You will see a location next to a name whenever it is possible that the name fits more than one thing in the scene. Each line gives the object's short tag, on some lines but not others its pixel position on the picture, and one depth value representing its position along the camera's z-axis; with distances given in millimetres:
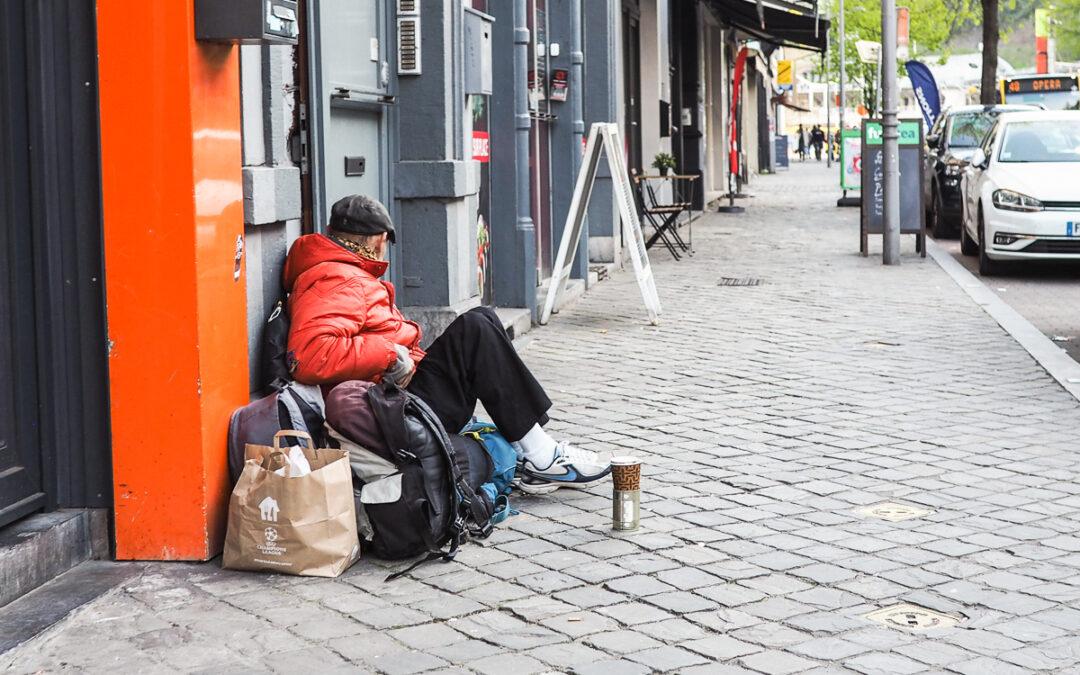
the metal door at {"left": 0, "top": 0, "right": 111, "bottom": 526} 4672
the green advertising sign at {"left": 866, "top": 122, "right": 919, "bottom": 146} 16203
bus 38156
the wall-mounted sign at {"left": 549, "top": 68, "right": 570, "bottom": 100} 12859
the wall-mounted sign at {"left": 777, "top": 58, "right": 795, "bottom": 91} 58812
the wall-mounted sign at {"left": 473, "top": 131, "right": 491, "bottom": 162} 10234
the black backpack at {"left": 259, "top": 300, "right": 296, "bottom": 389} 5484
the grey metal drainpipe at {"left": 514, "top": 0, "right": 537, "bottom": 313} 10570
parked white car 13883
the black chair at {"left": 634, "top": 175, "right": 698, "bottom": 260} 15930
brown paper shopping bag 4738
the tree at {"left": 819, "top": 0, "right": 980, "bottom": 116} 62188
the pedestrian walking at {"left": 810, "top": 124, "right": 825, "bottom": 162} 72688
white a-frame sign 11047
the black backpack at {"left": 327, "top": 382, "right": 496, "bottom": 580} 4945
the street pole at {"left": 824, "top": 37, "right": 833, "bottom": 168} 53944
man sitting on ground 5336
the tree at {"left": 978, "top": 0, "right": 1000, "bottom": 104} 29875
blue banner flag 25797
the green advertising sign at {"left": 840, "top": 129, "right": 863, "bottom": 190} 21984
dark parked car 18938
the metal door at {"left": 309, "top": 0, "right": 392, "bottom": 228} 6910
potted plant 16750
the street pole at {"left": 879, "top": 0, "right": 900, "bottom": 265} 15219
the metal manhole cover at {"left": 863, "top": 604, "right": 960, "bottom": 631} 4312
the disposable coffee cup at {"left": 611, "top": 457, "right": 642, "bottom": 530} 5270
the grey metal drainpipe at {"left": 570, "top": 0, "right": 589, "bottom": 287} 12953
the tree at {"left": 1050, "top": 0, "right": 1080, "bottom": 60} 56781
